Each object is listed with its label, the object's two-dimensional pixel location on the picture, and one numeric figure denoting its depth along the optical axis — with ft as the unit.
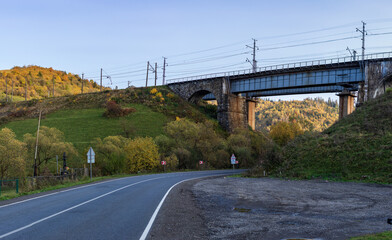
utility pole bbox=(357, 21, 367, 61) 189.16
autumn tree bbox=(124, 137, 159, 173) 166.09
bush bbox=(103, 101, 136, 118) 279.69
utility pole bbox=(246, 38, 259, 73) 242.74
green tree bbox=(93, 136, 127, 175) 160.45
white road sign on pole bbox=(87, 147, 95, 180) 97.50
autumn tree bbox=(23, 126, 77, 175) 161.43
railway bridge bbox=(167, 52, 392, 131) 172.93
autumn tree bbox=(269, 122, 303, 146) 271.49
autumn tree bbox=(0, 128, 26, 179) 128.06
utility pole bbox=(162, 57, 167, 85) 320.56
